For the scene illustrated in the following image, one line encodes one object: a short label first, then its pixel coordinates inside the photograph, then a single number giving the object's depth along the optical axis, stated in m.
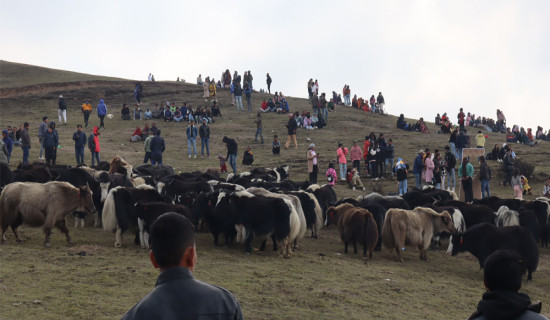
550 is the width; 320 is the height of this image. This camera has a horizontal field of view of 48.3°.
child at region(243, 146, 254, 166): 31.97
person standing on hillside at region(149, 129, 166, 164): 27.80
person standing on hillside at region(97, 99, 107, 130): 40.22
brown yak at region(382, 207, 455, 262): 16.77
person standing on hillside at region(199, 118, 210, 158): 34.50
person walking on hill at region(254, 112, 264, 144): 39.12
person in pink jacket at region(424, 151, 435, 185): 27.66
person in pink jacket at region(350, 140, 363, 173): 31.48
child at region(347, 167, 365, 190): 29.16
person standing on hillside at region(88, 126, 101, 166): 28.45
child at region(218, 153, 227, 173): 29.64
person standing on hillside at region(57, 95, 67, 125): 41.39
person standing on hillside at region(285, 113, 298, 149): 38.39
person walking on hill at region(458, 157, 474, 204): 25.73
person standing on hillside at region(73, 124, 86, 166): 27.45
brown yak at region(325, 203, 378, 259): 16.52
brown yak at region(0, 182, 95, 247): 14.53
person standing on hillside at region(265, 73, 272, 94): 56.94
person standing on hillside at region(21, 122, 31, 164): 26.97
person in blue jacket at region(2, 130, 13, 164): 24.72
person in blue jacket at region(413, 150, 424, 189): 27.86
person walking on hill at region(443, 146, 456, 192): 27.78
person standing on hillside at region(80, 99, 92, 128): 40.72
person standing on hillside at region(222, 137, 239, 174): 29.65
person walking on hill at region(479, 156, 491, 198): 26.33
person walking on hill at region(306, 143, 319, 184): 28.30
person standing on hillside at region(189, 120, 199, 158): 34.03
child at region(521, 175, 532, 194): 29.58
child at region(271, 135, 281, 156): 36.38
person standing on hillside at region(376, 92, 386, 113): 58.28
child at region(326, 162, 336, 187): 27.41
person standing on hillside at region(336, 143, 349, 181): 30.31
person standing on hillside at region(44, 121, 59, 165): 26.23
